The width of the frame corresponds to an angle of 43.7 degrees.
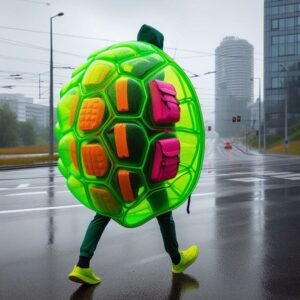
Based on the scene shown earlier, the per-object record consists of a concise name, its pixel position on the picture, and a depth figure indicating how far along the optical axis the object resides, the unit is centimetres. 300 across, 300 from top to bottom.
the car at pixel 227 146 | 6394
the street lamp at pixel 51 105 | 2325
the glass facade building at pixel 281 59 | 6469
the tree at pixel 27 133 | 7162
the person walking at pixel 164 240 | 361
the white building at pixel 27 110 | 10888
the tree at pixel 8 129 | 6247
